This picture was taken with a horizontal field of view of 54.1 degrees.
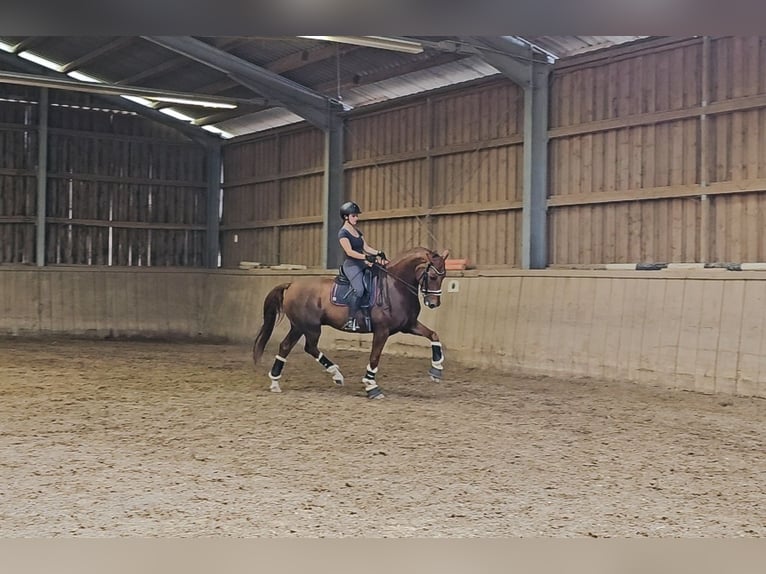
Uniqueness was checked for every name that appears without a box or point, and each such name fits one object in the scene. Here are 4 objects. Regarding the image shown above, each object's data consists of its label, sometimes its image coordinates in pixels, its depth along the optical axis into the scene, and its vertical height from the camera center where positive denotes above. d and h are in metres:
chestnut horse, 8.00 -0.38
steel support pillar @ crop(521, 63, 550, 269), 11.61 +1.67
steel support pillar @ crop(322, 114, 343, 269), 15.66 +1.85
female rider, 7.89 +0.17
